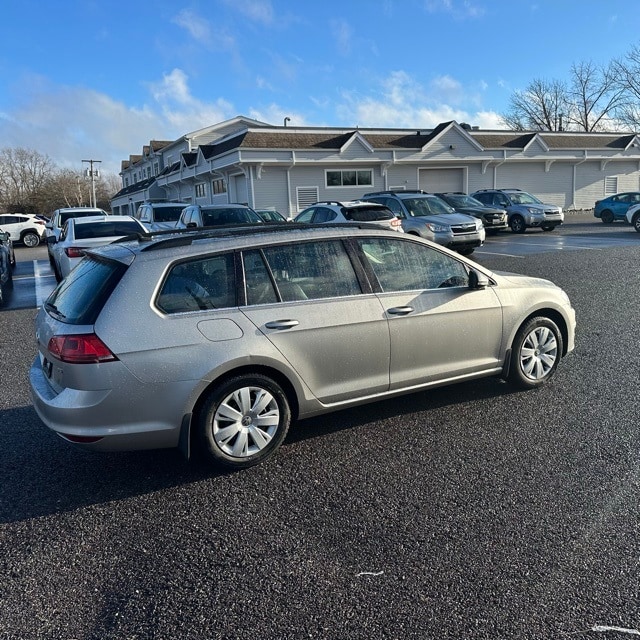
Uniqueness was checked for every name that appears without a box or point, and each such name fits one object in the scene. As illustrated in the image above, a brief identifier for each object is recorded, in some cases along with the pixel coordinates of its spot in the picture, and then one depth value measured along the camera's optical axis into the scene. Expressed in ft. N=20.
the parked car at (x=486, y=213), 71.61
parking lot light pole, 220.62
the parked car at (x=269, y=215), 66.44
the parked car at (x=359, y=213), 45.70
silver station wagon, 11.63
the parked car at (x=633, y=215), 72.28
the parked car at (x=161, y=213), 63.39
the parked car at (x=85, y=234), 35.12
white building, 95.25
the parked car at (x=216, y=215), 47.93
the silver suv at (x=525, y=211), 75.82
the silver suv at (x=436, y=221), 50.60
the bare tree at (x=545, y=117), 232.53
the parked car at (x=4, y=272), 37.18
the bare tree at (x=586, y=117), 222.69
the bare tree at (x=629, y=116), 177.47
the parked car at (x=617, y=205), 89.35
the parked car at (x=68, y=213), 57.21
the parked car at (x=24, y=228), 93.15
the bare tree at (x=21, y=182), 243.75
